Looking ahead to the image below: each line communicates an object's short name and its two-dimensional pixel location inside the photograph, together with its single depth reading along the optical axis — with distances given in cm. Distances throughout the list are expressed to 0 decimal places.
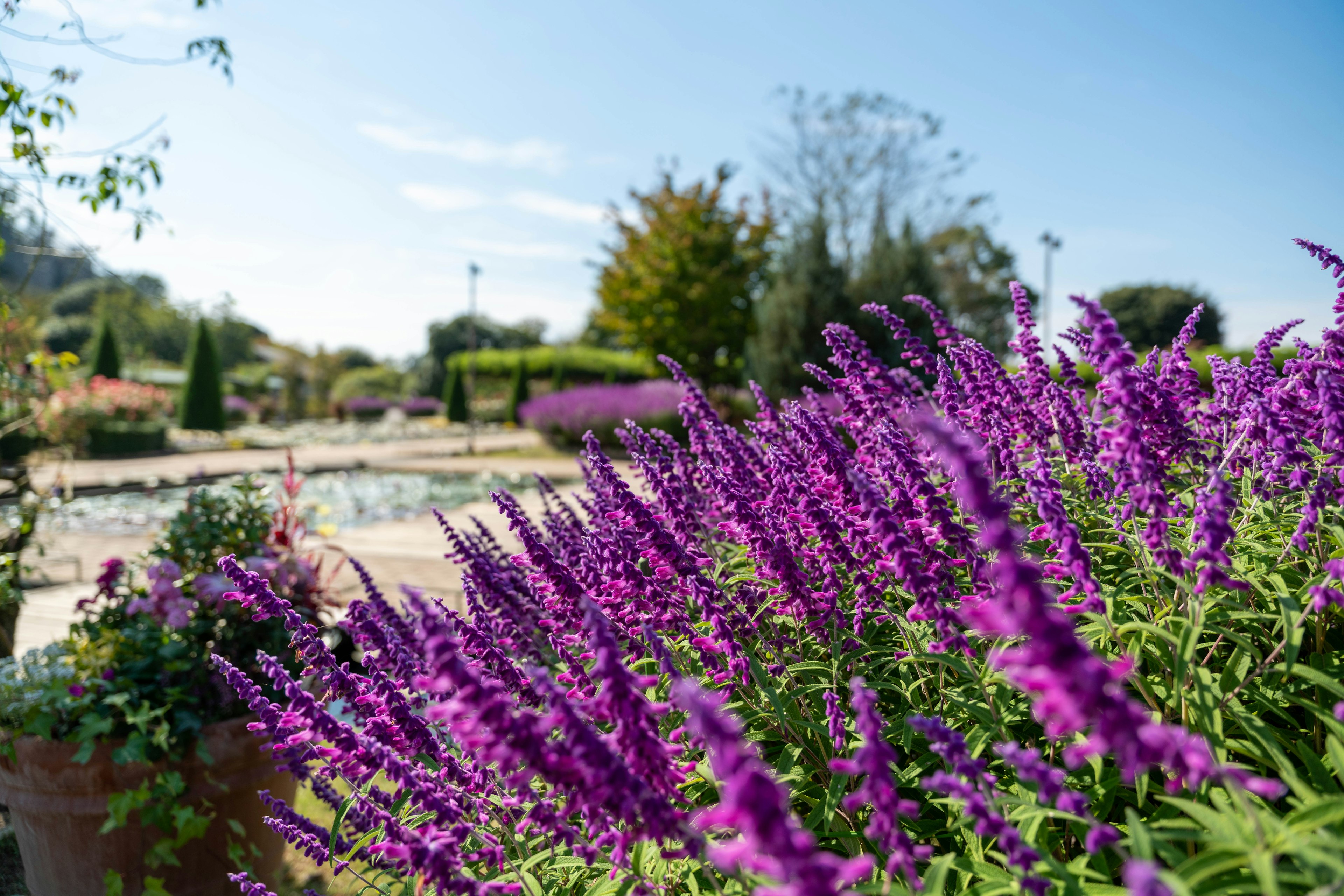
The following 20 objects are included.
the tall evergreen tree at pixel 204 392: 3058
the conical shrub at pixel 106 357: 3338
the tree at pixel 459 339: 5909
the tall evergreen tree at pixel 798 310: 1978
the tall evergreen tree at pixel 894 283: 1805
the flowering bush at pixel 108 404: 1680
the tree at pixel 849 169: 3359
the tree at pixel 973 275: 4372
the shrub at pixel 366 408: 4806
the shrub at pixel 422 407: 4969
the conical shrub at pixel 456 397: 4131
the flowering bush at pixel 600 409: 2094
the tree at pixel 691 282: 2523
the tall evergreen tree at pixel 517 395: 3928
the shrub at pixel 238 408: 3844
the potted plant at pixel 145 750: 295
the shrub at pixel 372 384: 5640
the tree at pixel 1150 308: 4341
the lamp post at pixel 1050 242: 3572
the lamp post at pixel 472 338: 2747
